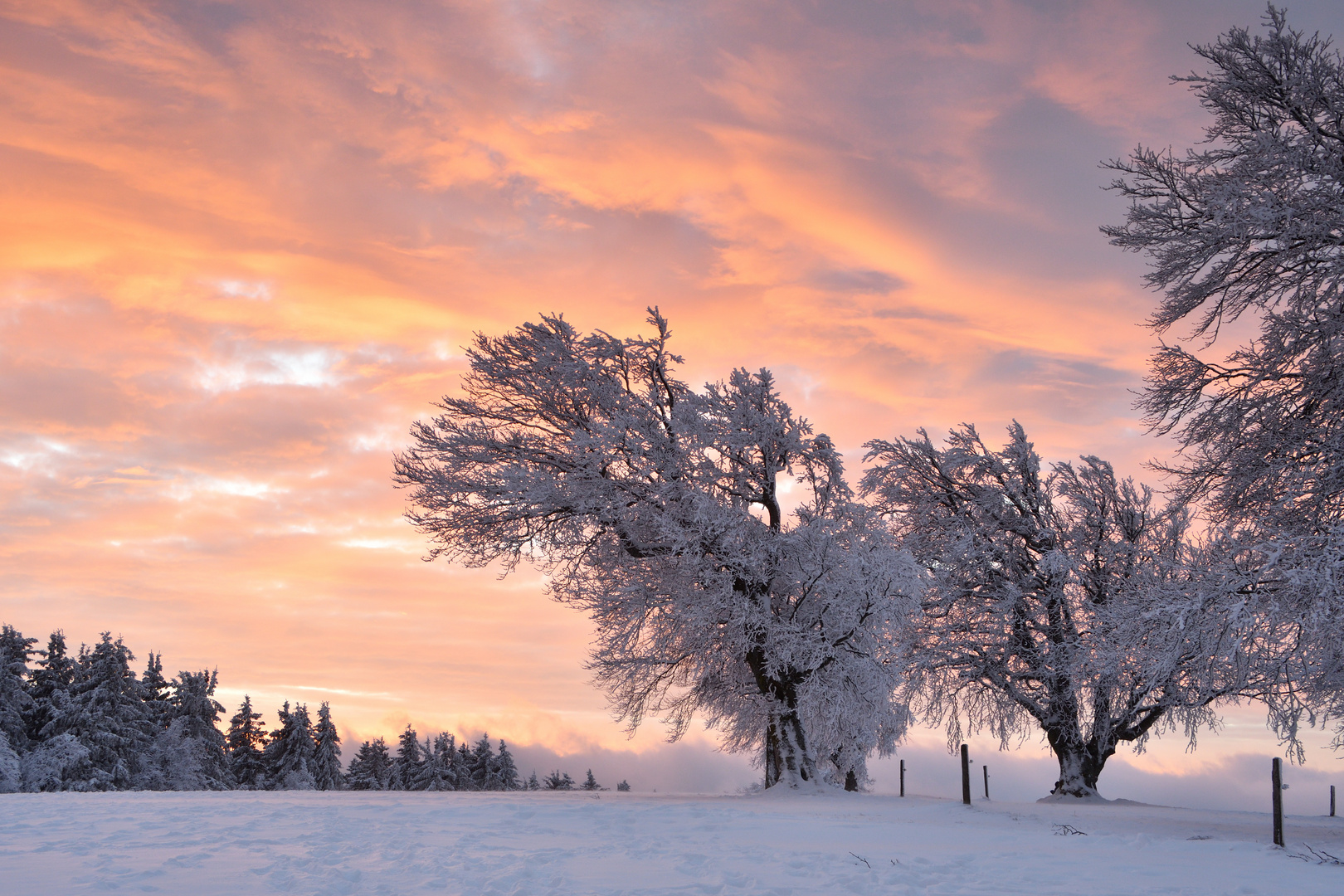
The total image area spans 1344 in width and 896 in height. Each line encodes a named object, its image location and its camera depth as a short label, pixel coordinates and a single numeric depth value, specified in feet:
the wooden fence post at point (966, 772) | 58.29
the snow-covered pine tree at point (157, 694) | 187.42
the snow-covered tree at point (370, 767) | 248.93
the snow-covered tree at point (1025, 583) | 79.51
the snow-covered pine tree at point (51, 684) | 157.89
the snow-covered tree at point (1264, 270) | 45.09
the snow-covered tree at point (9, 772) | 121.08
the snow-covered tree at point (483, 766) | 219.00
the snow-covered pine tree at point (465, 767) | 217.56
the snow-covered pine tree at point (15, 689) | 142.31
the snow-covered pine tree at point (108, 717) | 151.53
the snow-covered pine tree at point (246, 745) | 215.72
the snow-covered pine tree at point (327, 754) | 206.39
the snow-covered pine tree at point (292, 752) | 198.49
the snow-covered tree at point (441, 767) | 203.72
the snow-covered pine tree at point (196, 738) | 167.32
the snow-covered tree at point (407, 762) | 219.20
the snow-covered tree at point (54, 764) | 132.87
